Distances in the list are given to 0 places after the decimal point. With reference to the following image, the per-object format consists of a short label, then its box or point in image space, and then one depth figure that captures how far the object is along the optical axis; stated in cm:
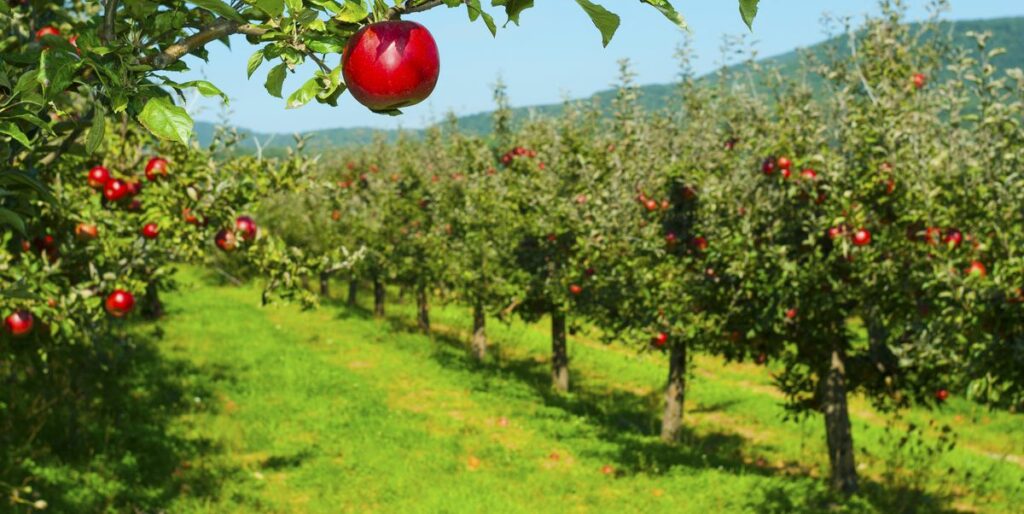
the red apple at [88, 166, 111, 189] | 645
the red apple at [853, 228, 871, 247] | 805
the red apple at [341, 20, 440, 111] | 159
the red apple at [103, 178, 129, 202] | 657
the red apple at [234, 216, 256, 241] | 685
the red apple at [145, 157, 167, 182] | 675
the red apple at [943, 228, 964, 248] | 680
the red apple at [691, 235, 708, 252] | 1063
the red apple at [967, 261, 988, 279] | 591
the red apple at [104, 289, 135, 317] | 627
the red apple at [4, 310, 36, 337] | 495
